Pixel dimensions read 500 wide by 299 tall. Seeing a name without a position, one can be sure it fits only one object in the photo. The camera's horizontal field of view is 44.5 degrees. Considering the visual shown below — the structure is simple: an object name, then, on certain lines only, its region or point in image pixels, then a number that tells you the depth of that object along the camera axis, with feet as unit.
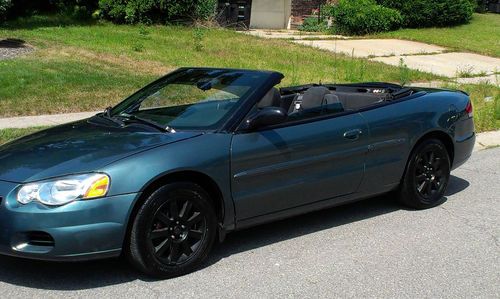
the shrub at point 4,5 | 53.72
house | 82.79
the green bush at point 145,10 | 64.49
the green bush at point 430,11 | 79.56
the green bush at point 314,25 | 78.18
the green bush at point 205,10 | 68.59
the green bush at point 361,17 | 73.87
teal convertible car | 12.66
